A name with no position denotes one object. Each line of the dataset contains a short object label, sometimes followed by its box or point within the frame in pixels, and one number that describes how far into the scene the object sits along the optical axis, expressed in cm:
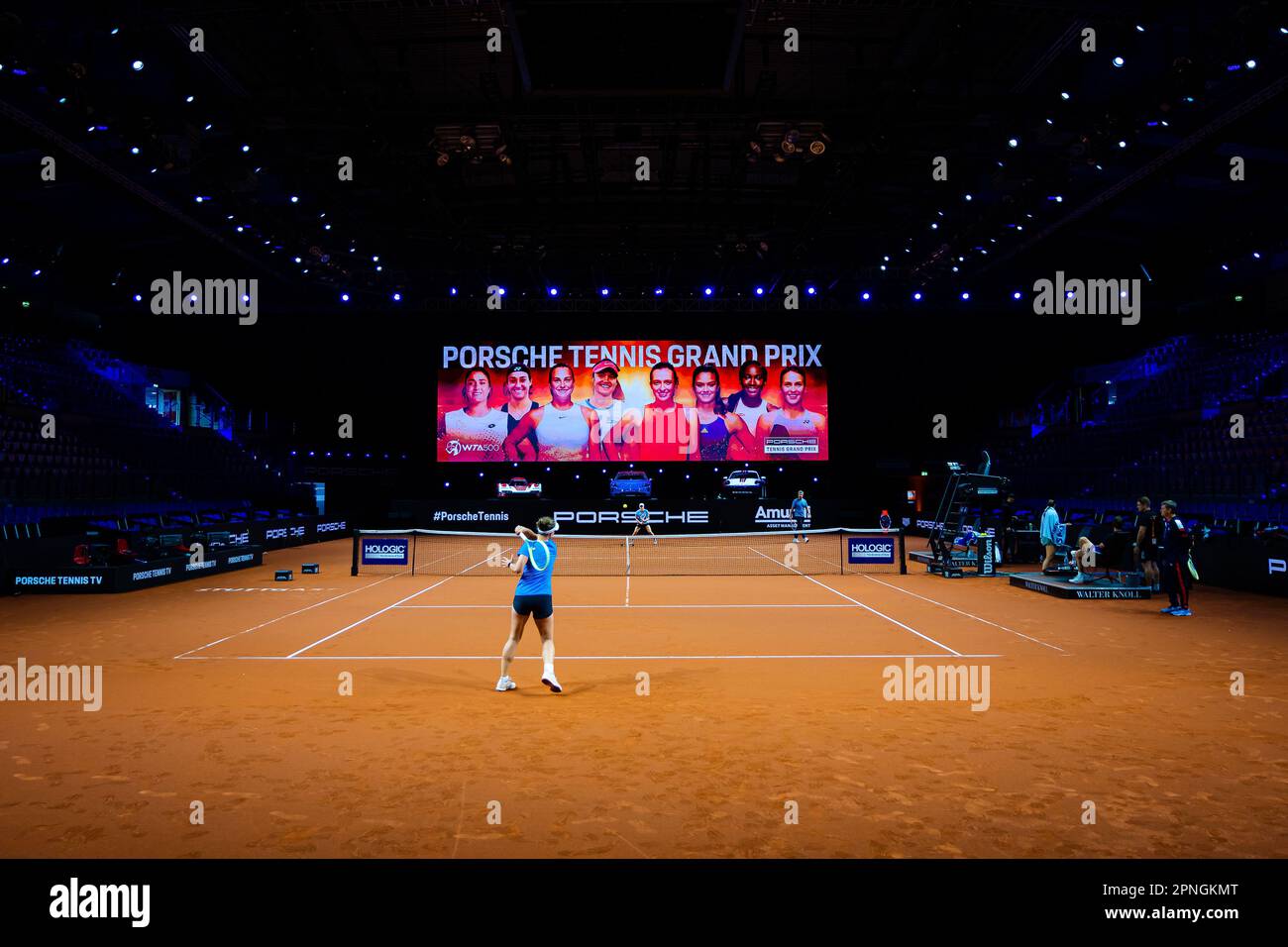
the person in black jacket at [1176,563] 1458
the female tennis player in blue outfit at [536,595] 900
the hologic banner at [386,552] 2350
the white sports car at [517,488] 3931
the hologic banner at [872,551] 2400
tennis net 2375
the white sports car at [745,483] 3872
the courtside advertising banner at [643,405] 3597
